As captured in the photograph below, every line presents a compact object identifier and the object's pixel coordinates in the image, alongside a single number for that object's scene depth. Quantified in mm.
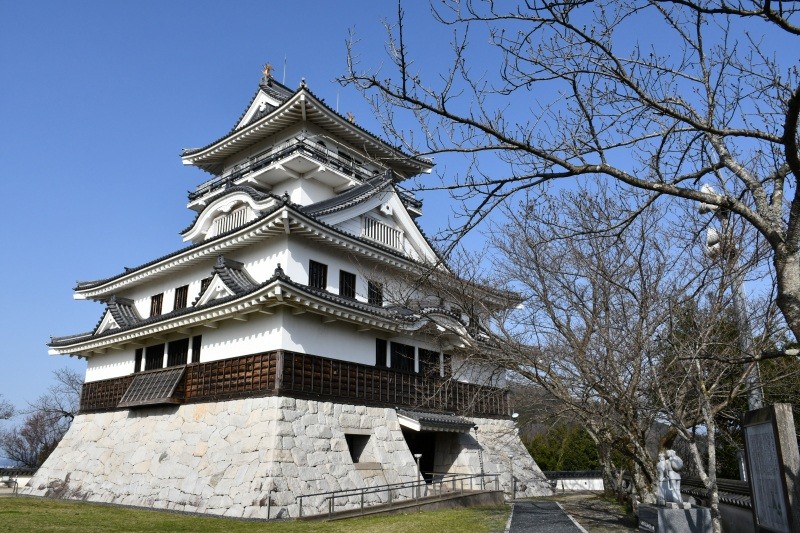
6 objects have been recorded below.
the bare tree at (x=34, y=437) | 44472
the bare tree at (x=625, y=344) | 10805
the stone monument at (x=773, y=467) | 5543
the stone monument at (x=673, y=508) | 10328
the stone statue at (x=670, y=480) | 10777
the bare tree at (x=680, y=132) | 5480
